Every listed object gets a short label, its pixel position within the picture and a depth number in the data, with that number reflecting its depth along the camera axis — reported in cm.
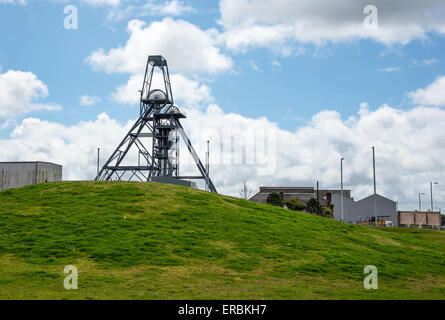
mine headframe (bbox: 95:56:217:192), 7288
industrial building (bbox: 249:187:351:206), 11006
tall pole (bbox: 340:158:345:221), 6069
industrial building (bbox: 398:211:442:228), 7419
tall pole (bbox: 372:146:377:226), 5475
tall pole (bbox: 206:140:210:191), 6244
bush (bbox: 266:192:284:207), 8131
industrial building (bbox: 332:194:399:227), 9650
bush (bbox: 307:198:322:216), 7969
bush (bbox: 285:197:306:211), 8350
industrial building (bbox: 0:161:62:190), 5619
